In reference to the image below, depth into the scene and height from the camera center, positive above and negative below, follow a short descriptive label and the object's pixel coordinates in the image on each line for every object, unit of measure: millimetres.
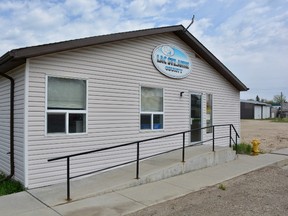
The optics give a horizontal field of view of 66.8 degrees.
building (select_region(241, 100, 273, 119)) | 43921 +32
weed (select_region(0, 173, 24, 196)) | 4961 -1895
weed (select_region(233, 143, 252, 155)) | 9230 -1689
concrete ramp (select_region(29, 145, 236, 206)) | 4718 -1749
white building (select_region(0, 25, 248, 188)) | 5208 +286
